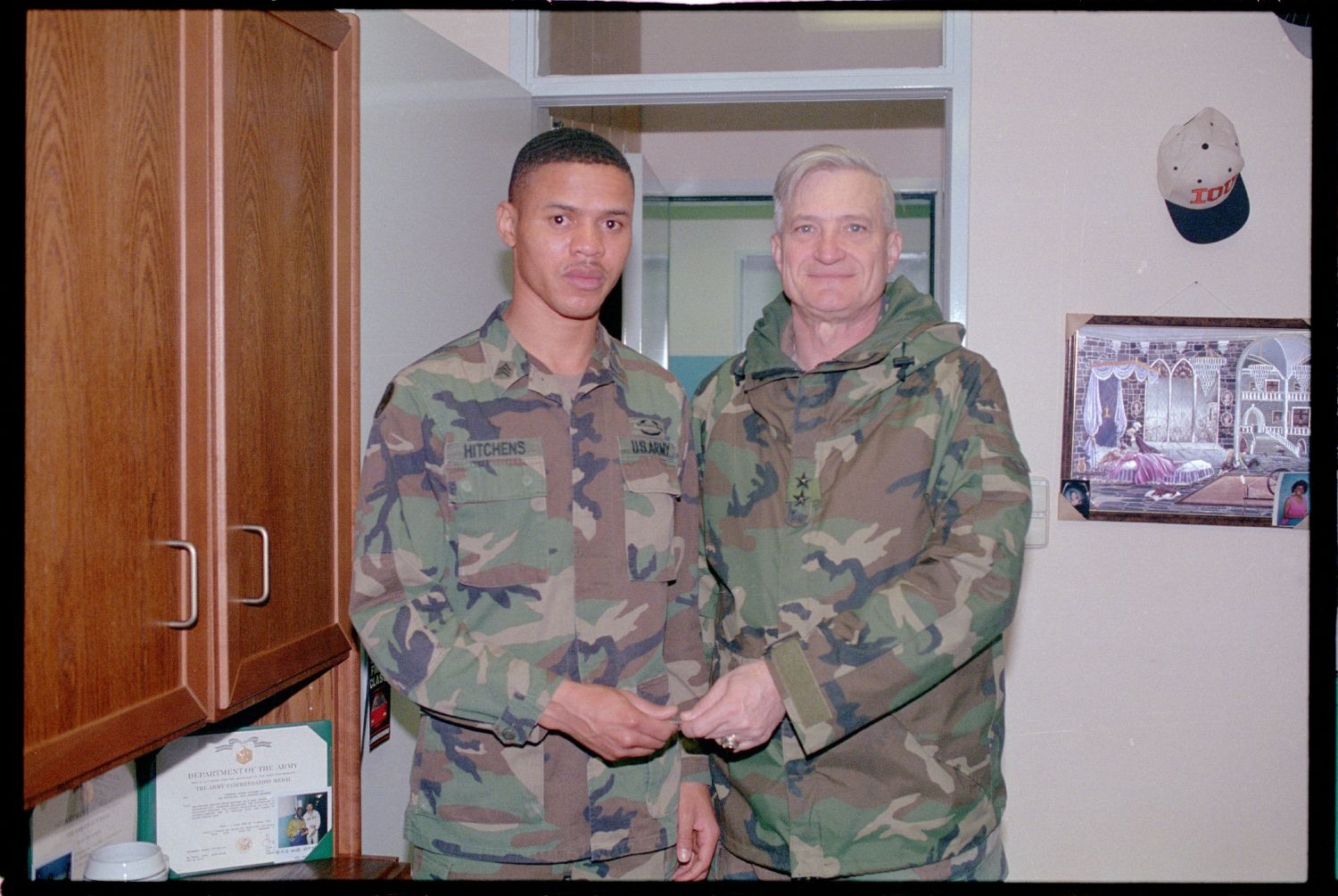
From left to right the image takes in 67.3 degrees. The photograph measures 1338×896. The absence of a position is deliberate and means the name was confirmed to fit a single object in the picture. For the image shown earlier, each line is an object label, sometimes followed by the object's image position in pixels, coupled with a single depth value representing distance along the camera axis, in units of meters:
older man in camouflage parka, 1.35
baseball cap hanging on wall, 2.30
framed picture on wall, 2.36
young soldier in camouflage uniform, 1.35
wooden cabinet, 0.95
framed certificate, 1.58
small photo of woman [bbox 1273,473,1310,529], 2.36
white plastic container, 1.37
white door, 1.71
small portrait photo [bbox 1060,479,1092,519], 2.41
